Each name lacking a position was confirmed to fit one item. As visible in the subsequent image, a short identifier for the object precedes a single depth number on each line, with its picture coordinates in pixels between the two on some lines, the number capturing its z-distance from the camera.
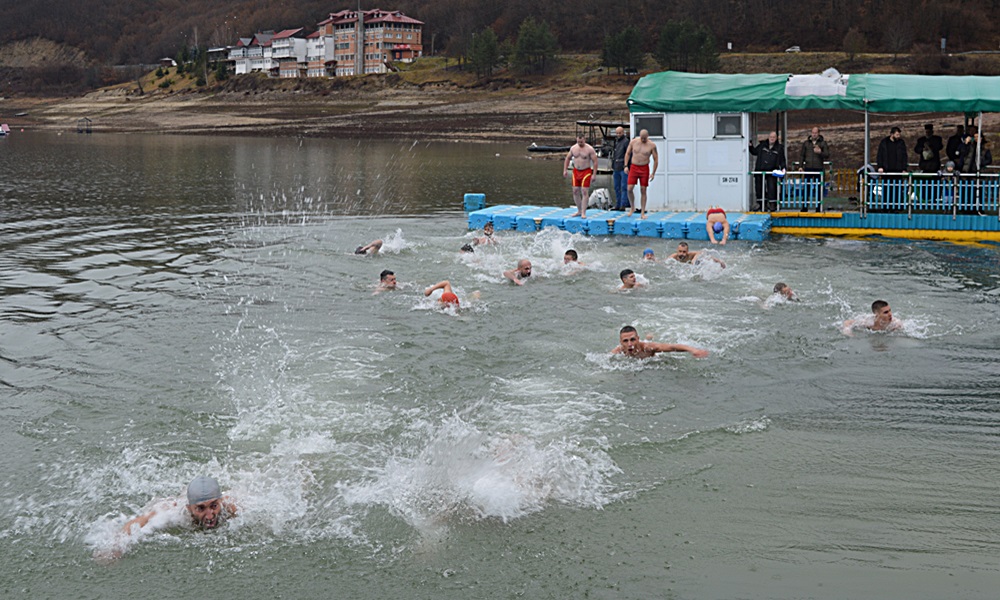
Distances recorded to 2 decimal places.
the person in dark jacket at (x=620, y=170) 23.81
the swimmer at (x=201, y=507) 8.24
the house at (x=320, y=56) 135.50
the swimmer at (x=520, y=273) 17.58
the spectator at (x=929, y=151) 21.78
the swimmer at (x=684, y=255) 18.23
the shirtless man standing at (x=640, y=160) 22.09
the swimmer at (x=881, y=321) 13.75
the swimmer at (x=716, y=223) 20.89
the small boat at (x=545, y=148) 49.51
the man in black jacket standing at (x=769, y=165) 22.75
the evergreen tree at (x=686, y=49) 83.56
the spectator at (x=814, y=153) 22.70
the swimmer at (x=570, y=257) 18.30
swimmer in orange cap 15.57
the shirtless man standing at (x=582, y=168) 22.81
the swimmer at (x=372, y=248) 20.59
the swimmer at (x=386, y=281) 16.95
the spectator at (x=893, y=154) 21.98
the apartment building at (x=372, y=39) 130.75
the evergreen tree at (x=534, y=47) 93.81
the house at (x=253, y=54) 141.86
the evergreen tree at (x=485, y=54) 97.69
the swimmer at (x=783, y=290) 15.60
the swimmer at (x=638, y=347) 12.37
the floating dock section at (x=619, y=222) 21.48
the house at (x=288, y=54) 138.38
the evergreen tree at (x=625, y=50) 87.56
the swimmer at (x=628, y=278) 16.56
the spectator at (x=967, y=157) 21.75
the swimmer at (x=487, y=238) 21.05
